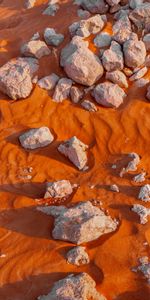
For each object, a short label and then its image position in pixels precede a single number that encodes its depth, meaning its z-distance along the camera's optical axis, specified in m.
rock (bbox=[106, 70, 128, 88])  7.36
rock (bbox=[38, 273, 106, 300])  4.80
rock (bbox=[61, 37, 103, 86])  7.34
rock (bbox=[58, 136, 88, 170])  6.68
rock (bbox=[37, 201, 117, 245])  5.51
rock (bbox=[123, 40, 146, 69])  7.43
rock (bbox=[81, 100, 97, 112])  7.30
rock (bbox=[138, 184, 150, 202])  6.05
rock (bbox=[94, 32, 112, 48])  7.77
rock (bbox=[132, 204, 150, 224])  5.73
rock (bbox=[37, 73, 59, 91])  7.66
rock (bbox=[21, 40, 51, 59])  7.89
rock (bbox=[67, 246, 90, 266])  5.35
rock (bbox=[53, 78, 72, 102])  7.50
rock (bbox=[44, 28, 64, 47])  8.05
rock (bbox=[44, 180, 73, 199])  6.24
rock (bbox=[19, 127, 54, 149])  6.99
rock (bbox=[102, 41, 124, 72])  7.41
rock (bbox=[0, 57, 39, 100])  7.51
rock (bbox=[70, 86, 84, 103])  7.43
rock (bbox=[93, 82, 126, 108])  7.22
